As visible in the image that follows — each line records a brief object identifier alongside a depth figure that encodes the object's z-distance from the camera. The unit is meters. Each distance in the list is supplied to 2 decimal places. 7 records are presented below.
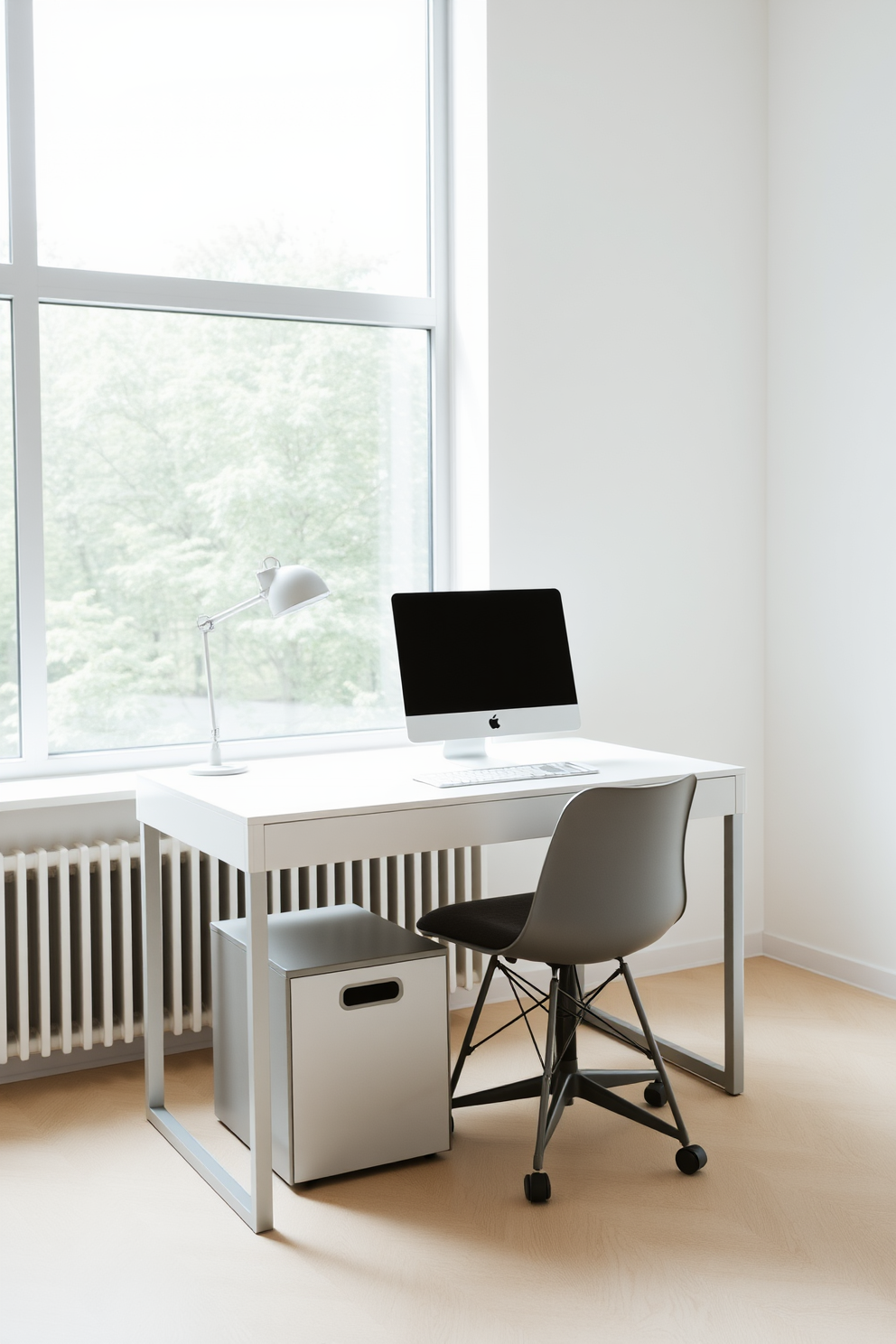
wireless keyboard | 2.56
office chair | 2.30
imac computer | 2.79
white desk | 2.21
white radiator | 2.85
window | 3.10
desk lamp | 2.63
